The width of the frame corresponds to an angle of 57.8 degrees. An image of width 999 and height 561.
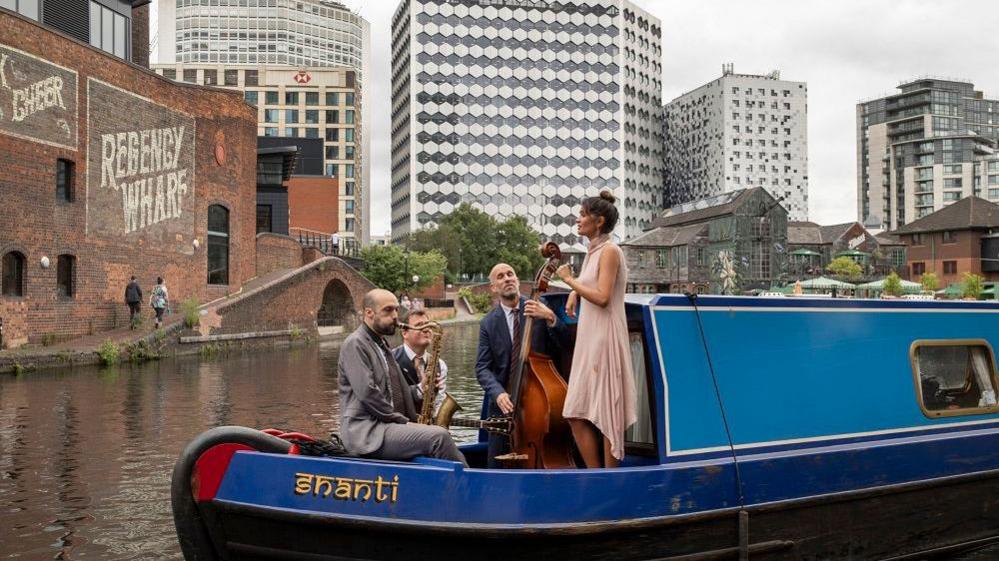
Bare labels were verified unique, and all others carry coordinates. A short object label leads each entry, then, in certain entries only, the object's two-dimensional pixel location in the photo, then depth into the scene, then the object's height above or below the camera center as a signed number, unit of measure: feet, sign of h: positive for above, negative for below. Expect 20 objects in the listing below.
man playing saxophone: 22.52 -1.91
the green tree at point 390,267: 184.65 +2.59
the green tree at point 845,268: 222.73 +2.51
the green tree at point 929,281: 209.05 -0.76
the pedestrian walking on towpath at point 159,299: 88.48 -1.87
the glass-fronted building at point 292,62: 353.92 +110.90
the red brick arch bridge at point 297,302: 98.84 -2.83
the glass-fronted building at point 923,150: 400.26 +60.87
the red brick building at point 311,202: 248.52 +21.50
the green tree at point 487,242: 279.69 +11.96
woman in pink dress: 16.83 -1.41
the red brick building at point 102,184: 76.95 +9.76
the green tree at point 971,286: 160.62 -1.70
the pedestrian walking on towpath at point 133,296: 87.66 -1.51
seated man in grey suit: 17.03 -2.43
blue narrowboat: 15.99 -3.76
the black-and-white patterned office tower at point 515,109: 372.99 +72.77
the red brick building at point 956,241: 248.73 +10.43
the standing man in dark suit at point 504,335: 18.90 -1.19
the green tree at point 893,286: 162.60 -1.46
